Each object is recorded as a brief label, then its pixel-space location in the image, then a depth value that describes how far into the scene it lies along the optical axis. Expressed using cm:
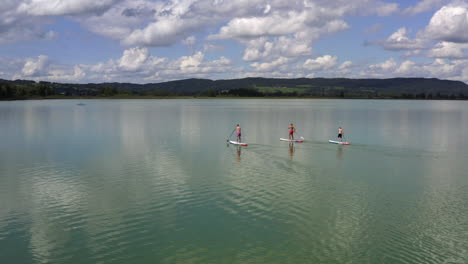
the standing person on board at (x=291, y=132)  4865
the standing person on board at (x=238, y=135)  4685
